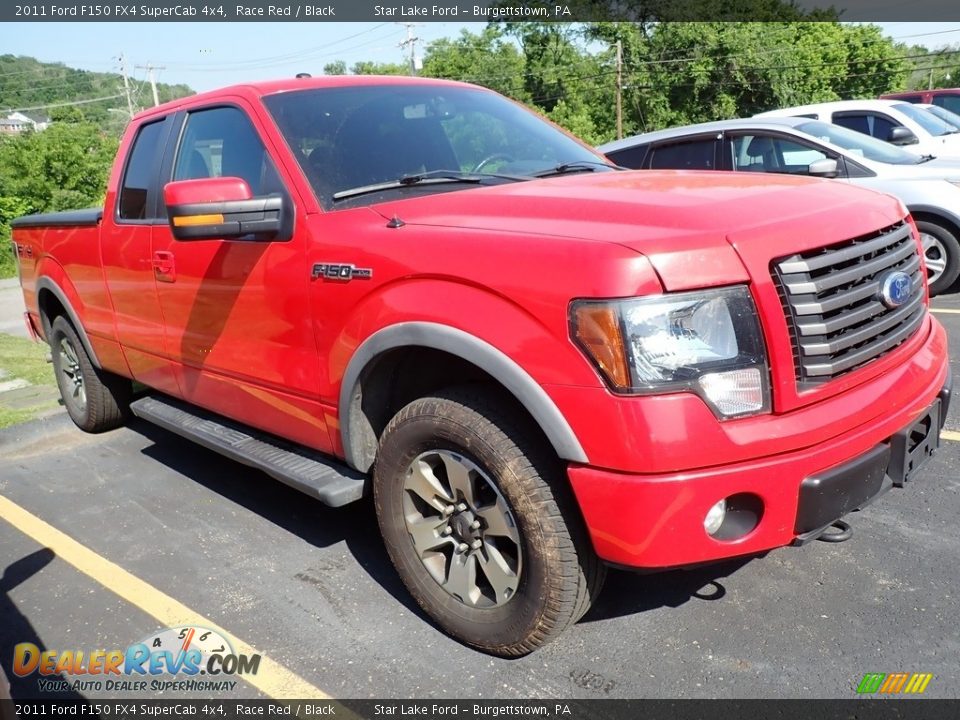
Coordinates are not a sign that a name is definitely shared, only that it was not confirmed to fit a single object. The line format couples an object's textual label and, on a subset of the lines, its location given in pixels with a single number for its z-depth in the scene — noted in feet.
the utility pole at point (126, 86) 218.59
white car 34.45
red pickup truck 6.98
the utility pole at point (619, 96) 119.14
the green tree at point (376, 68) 257.96
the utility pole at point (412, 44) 185.06
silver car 24.16
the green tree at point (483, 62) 168.35
